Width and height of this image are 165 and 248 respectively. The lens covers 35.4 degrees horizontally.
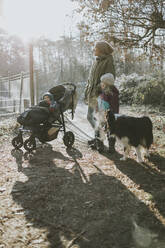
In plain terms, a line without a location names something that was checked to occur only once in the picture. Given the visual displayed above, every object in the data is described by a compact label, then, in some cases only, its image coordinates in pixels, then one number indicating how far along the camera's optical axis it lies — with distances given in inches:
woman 199.5
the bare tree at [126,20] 245.0
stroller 194.2
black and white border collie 171.2
